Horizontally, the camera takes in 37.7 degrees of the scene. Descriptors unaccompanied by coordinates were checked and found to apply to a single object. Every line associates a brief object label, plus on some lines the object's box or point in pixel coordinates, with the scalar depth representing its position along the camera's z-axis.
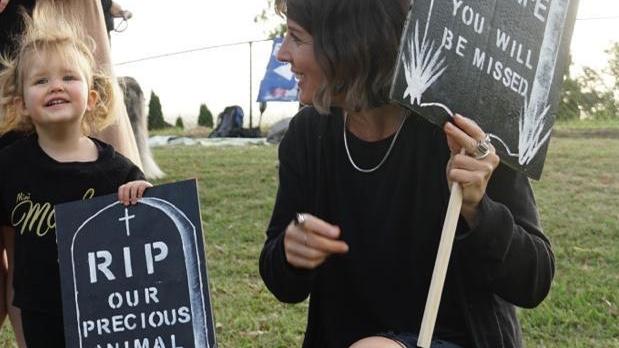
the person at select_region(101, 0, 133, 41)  3.44
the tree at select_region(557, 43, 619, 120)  13.53
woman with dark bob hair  2.03
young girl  2.66
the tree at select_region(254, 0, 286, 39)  26.28
